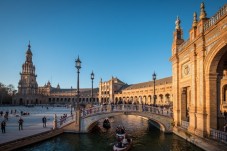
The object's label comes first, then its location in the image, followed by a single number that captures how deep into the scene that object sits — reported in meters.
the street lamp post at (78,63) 15.98
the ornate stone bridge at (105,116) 16.84
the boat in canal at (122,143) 11.65
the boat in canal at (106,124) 21.01
